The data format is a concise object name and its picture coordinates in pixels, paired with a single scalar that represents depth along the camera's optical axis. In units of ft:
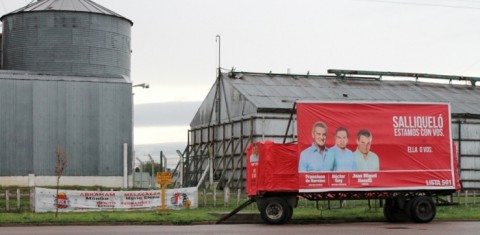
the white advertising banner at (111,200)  111.04
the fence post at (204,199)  124.10
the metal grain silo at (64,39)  185.16
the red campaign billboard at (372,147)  91.40
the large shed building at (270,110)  172.14
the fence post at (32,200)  110.52
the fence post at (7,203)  111.24
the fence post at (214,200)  123.34
